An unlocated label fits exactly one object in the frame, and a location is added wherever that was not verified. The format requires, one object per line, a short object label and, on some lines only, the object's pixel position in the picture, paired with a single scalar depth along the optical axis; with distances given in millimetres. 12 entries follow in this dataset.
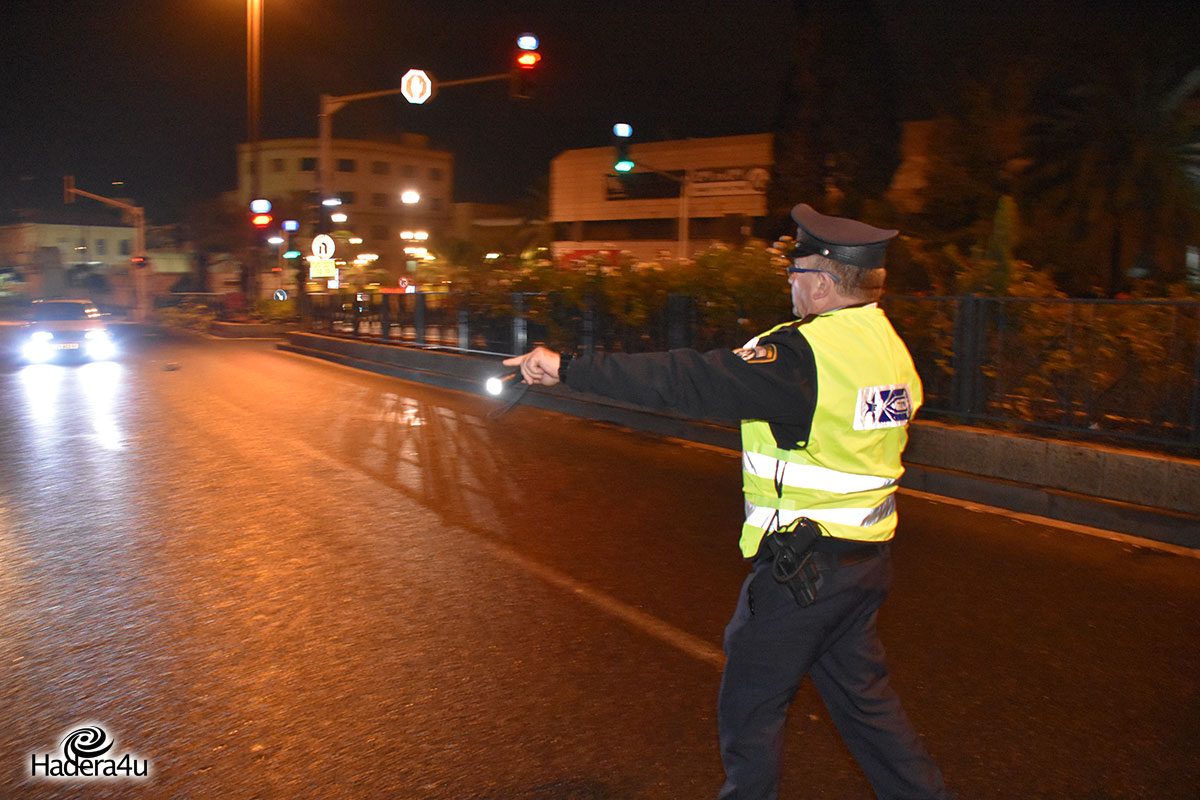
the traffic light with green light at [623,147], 19141
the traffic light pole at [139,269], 39781
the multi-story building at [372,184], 83812
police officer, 2533
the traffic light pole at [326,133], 22500
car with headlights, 21391
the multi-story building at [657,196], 51625
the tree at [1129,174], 19047
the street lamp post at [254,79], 26953
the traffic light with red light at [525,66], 15742
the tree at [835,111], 16156
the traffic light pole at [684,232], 36206
